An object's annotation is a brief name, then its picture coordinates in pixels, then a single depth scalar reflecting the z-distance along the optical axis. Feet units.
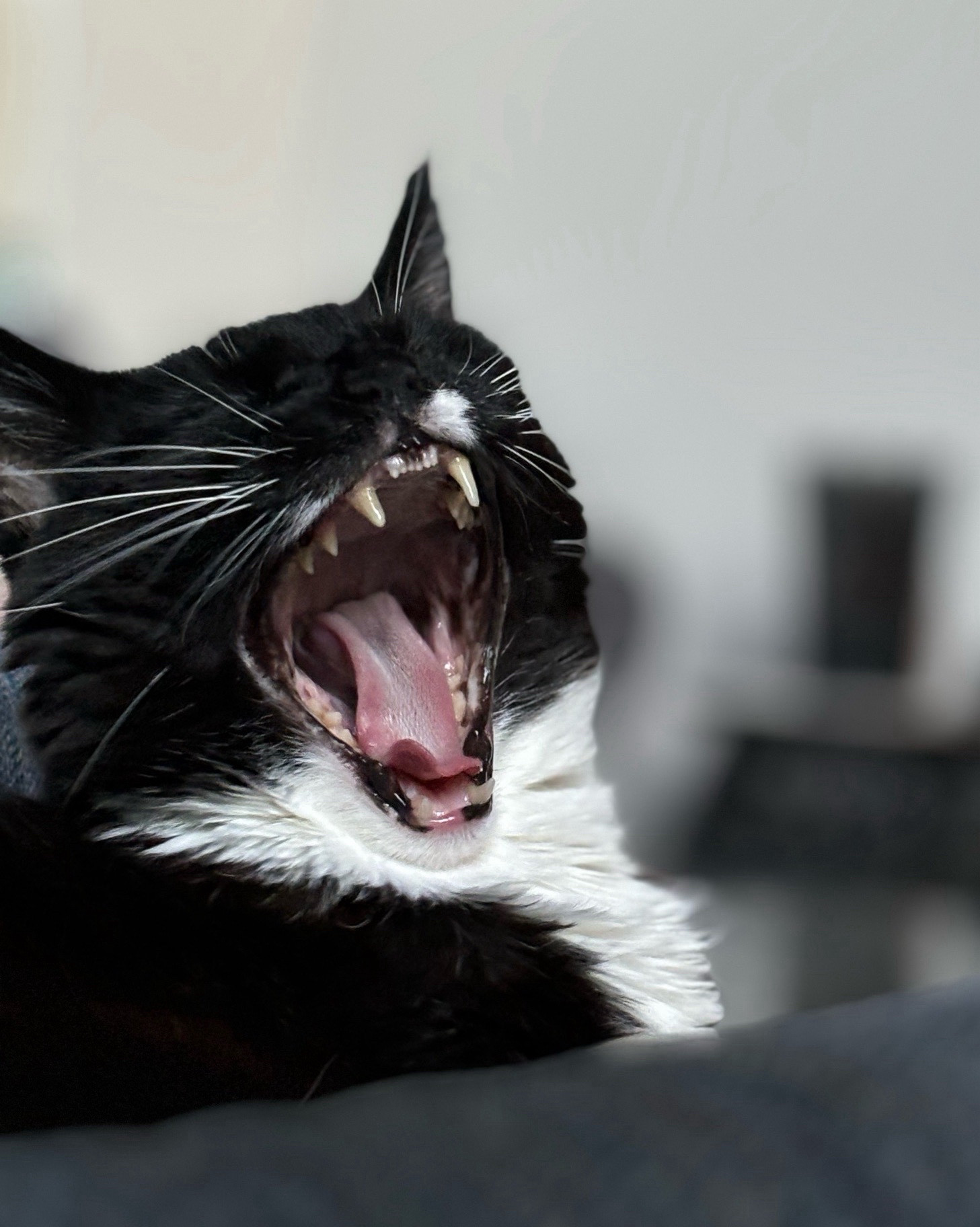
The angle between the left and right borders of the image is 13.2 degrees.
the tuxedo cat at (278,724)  2.18
